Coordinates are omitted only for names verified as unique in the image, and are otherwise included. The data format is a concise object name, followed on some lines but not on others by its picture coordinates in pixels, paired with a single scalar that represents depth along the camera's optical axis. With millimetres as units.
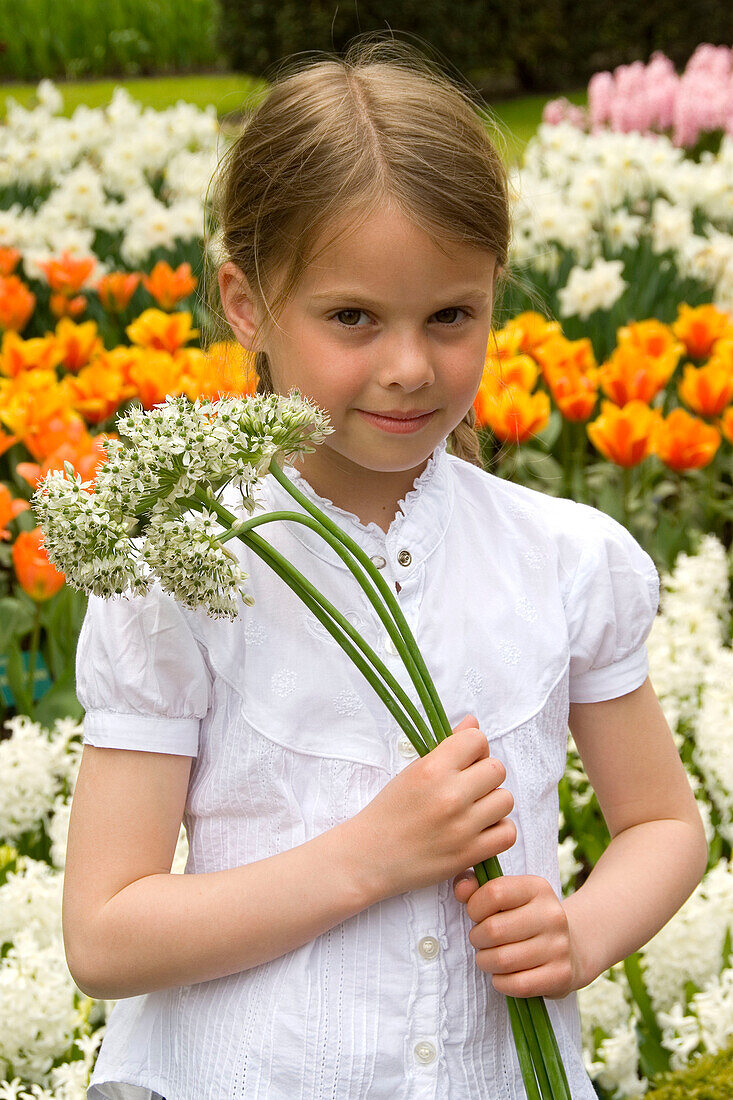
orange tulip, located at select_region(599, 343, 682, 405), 3274
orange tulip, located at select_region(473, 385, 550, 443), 3074
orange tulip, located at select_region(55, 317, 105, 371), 3729
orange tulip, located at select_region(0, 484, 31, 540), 2611
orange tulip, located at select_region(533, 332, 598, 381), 3443
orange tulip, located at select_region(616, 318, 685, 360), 3459
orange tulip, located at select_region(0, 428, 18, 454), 2967
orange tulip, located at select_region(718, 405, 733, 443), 3273
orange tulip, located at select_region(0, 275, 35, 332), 4145
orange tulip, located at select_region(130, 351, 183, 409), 3305
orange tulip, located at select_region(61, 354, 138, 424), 3342
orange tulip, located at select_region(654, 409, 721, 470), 3137
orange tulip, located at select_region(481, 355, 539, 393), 3217
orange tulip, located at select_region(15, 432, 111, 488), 2639
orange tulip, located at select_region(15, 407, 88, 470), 2902
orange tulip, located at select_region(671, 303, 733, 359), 3795
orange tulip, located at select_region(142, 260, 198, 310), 4250
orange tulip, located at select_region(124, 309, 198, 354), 3652
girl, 1253
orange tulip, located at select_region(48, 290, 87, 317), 4320
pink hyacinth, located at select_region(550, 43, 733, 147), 7418
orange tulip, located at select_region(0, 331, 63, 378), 3535
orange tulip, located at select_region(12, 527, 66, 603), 2643
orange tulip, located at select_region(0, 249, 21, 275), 4480
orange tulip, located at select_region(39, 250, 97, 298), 4297
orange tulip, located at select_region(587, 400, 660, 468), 3102
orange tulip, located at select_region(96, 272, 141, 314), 4328
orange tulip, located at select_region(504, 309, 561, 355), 3650
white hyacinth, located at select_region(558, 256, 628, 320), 4129
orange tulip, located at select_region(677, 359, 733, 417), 3361
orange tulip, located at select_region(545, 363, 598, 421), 3350
